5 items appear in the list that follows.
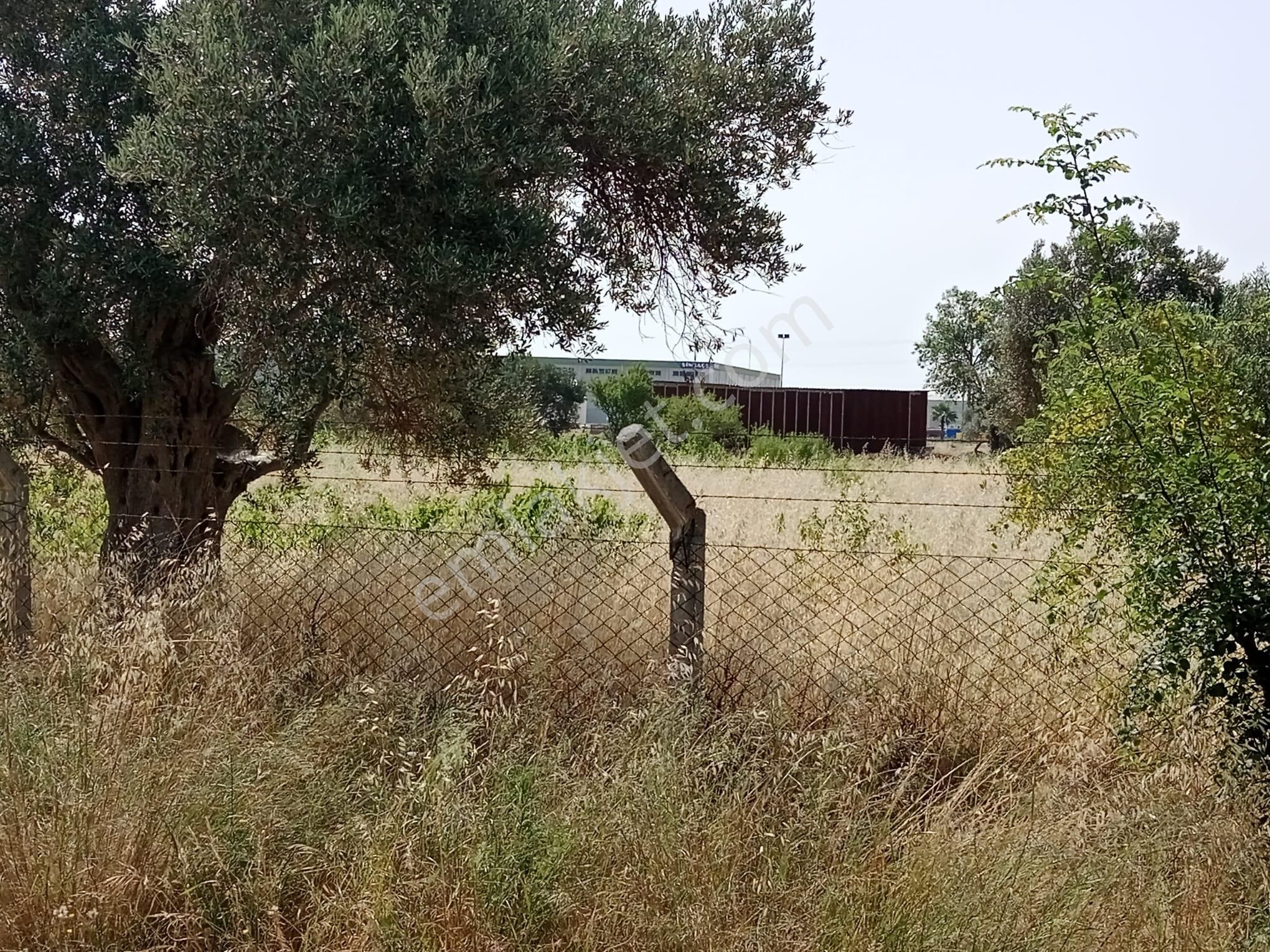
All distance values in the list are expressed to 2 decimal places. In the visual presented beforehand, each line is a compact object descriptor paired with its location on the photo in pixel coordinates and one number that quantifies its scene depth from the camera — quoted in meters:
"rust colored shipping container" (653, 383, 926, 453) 31.75
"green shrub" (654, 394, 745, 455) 24.33
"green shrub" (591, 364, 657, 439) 28.86
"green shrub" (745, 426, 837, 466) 21.39
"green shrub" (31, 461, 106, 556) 5.96
